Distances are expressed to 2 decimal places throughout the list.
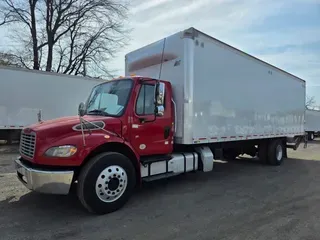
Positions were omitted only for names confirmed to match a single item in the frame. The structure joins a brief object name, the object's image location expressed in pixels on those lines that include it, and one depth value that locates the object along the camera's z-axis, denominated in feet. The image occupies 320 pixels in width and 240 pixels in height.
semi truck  14.98
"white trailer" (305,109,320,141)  91.39
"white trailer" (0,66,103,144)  39.58
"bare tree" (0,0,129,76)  78.18
